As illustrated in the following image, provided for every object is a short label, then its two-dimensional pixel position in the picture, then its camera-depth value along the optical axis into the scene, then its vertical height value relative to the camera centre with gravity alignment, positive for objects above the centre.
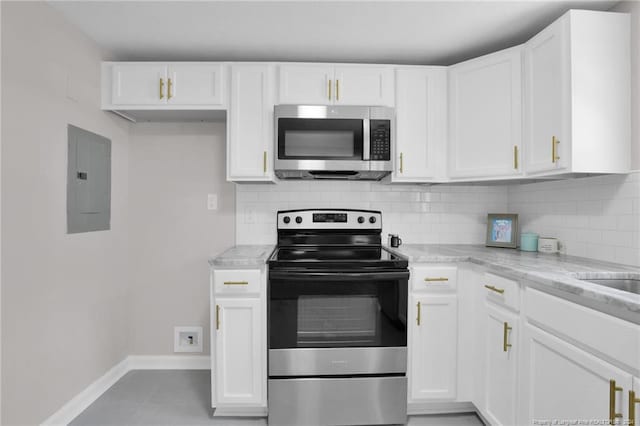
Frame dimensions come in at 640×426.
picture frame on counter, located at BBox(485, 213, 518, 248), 2.44 -0.12
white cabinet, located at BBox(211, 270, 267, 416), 1.95 -0.71
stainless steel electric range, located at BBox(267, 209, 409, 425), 1.92 -0.74
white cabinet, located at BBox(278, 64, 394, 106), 2.26 +0.85
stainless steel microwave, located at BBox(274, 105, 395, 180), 2.21 +0.48
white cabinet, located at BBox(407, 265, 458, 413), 2.01 -0.73
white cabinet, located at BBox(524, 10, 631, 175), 1.71 +0.62
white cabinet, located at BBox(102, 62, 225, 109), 2.24 +0.83
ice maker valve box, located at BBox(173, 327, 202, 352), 2.65 -0.99
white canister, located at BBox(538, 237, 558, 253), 2.17 -0.20
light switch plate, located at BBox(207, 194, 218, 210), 2.65 +0.08
